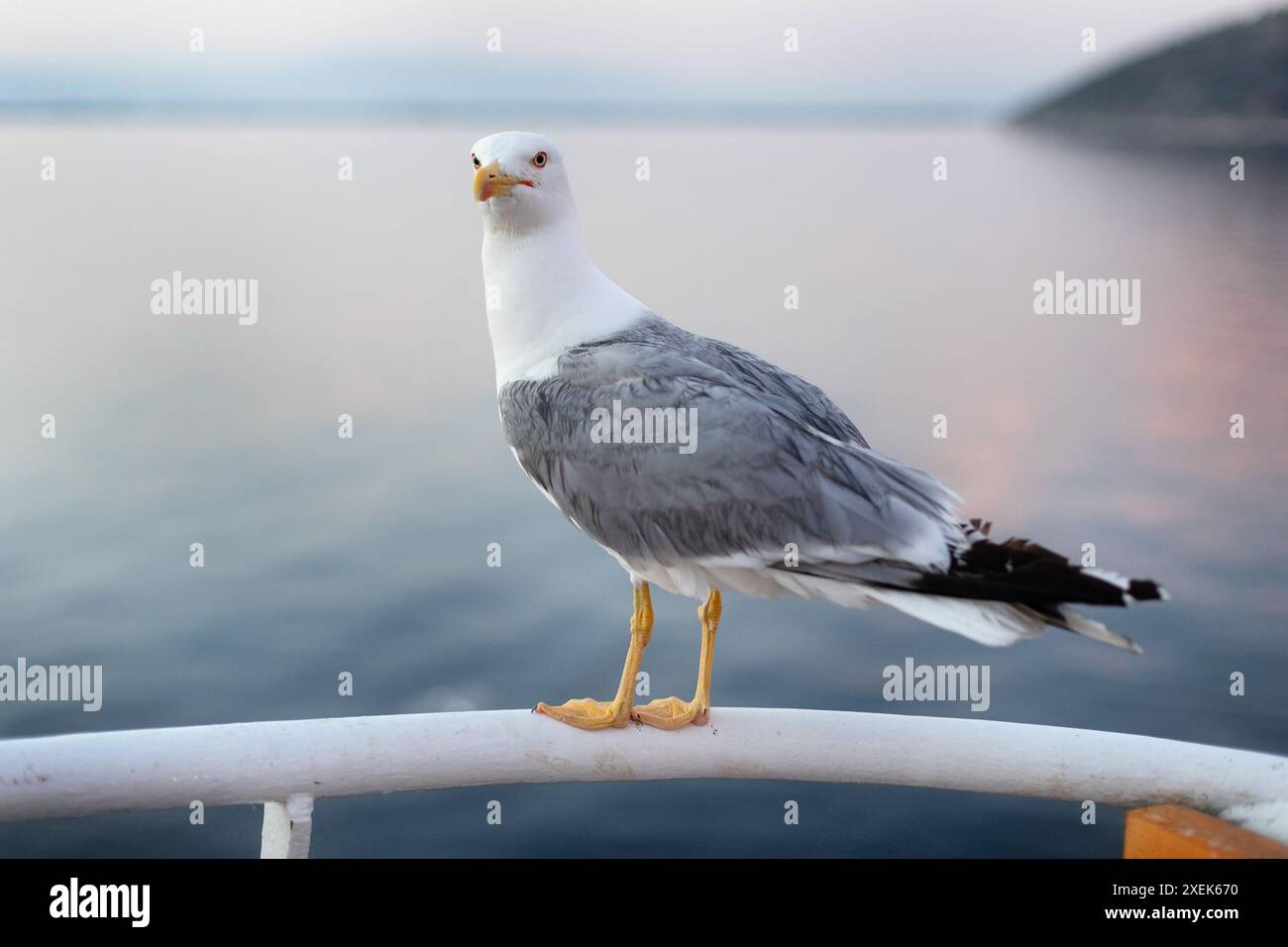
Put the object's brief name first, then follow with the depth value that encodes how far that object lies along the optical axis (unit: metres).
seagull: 1.67
